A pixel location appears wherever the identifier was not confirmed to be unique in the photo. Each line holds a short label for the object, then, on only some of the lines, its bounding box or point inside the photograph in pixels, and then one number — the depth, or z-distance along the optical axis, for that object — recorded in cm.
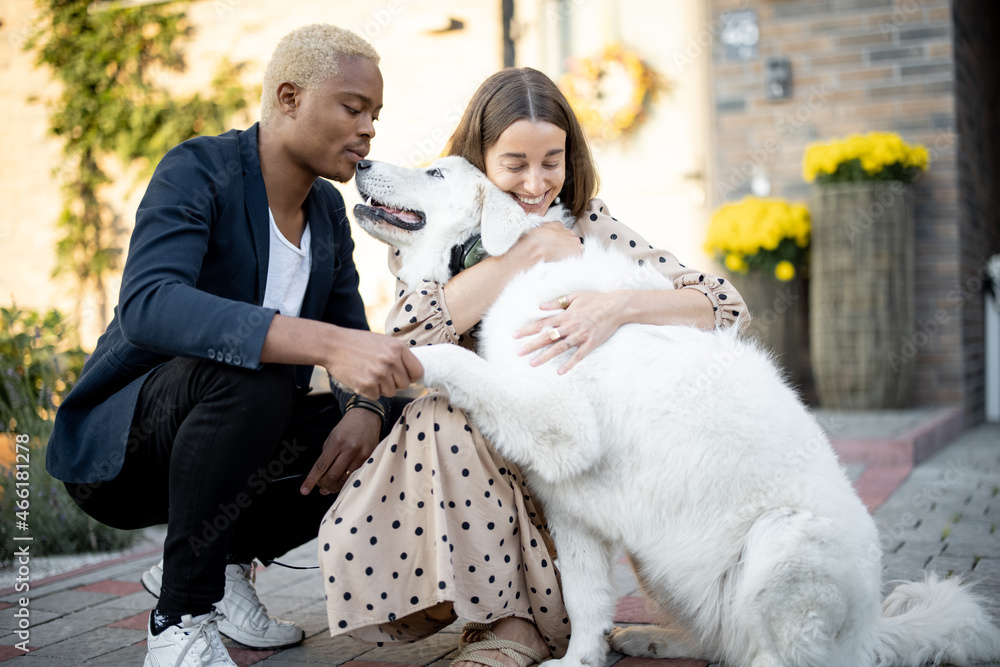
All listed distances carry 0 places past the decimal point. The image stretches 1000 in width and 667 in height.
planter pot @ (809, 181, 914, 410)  531
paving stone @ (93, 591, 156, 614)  257
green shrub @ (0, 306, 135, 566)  327
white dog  167
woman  186
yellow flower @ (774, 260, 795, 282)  544
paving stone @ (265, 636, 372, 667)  212
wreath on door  661
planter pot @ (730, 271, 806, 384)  548
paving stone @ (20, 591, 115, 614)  259
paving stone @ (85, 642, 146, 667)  209
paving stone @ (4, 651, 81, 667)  207
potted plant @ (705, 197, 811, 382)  541
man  176
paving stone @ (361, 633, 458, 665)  211
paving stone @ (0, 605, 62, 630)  240
